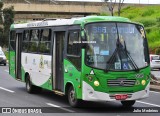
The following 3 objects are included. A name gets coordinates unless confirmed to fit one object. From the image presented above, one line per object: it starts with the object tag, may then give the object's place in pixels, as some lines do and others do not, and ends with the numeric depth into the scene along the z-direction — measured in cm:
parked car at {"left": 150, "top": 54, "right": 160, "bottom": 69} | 4405
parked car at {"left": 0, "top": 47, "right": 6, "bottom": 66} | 4472
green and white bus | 1373
